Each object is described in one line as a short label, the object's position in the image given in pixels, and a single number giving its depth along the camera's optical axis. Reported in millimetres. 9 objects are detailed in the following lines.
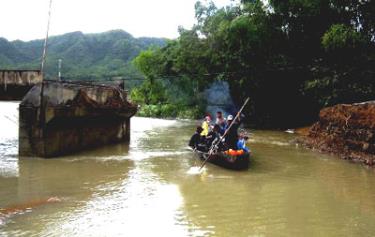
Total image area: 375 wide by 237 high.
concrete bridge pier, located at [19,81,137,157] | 17656
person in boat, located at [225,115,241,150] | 16109
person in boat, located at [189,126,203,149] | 19344
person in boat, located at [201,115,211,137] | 19281
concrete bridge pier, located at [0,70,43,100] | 16312
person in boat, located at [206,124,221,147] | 17438
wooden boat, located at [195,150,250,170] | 15719
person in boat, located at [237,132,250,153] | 16469
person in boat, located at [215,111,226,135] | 17617
